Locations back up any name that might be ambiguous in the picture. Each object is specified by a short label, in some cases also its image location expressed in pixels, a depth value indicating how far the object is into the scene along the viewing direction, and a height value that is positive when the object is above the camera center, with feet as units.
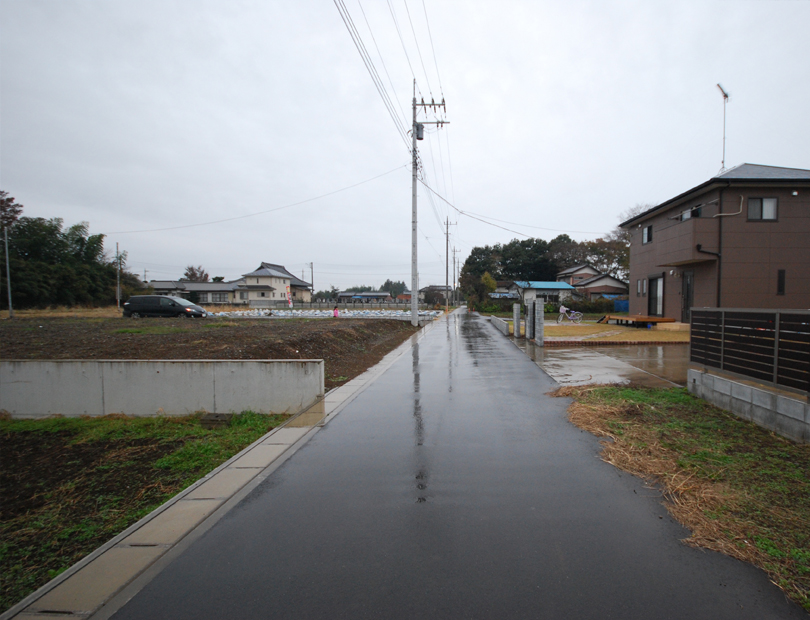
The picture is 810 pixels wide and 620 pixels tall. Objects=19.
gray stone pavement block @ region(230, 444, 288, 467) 16.01 -5.98
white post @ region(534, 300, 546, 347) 50.62 -3.48
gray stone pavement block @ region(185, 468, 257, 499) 13.47 -5.96
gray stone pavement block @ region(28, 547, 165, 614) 8.59 -5.90
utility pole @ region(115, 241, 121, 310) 140.97 +4.91
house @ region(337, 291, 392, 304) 277.23 +0.34
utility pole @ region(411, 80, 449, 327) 78.59 +23.66
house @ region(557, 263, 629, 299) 159.74 +3.04
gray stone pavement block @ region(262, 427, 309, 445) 18.51 -5.98
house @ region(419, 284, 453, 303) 254.27 +3.03
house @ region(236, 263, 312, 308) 225.35 +5.90
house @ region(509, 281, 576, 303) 170.46 +2.09
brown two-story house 59.98 +7.46
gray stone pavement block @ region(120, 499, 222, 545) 10.93 -5.92
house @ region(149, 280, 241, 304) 230.07 +4.01
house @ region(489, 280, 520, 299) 207.49 +3.96
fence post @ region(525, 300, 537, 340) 57.36 -3.25
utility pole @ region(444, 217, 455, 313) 173.62 +20.28
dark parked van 89.61 -1.77
